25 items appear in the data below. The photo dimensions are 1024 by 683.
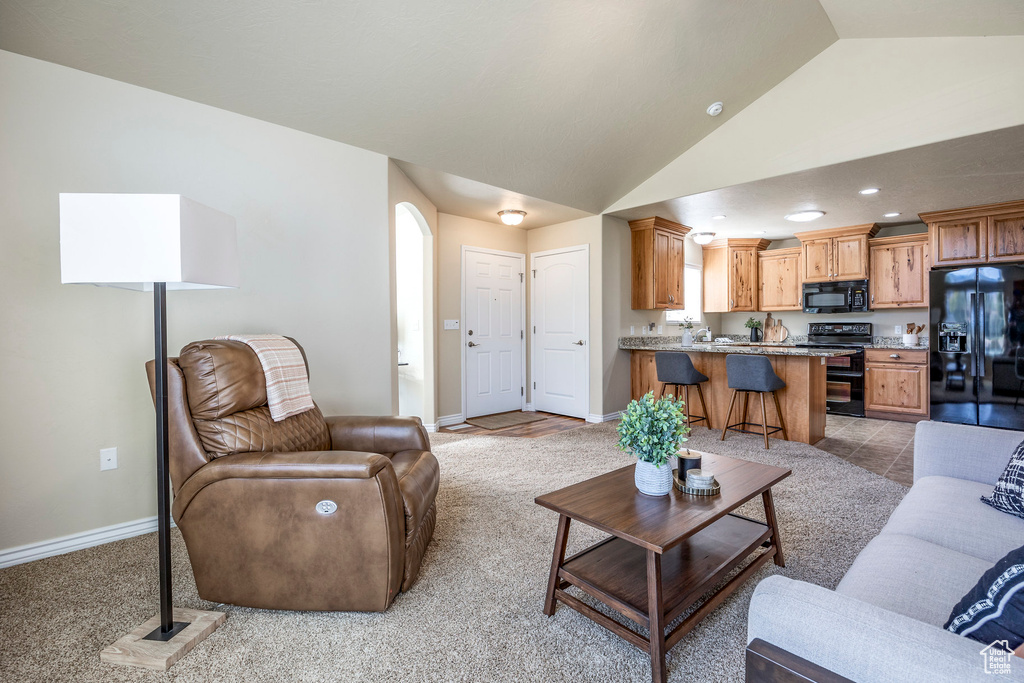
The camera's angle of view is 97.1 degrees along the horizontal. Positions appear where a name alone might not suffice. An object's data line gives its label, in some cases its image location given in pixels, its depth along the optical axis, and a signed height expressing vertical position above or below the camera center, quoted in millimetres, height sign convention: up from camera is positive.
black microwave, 5684 +473
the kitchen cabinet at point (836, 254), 5633 +1037
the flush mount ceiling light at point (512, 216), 4828 +1294
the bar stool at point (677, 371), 4496 -356
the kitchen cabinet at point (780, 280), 6359 +780
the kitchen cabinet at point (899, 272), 5281 +734
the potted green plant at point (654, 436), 1696 -382
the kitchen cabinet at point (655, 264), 5375 +871
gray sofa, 724 -560
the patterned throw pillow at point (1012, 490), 1523 -544
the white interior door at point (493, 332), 5258 +64
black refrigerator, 4215 -133
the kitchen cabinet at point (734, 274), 6723 +914
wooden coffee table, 1412 -867
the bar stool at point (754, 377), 3996 -382
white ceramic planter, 1742 -557
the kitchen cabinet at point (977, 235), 4363 +986
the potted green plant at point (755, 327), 6487 +111
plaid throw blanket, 2104 -173
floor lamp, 1455 +290
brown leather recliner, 1638 -649
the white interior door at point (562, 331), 5301 +69
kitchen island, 4109 -517
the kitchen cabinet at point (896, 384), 5066 -593
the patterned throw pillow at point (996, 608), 726 -467
